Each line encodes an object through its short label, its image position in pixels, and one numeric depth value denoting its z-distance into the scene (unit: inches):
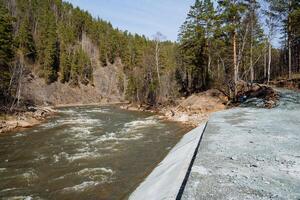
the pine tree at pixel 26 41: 2250.1
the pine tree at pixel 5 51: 976.9
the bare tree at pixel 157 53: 1491.1
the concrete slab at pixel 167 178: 234.4
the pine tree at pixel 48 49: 2329.0
